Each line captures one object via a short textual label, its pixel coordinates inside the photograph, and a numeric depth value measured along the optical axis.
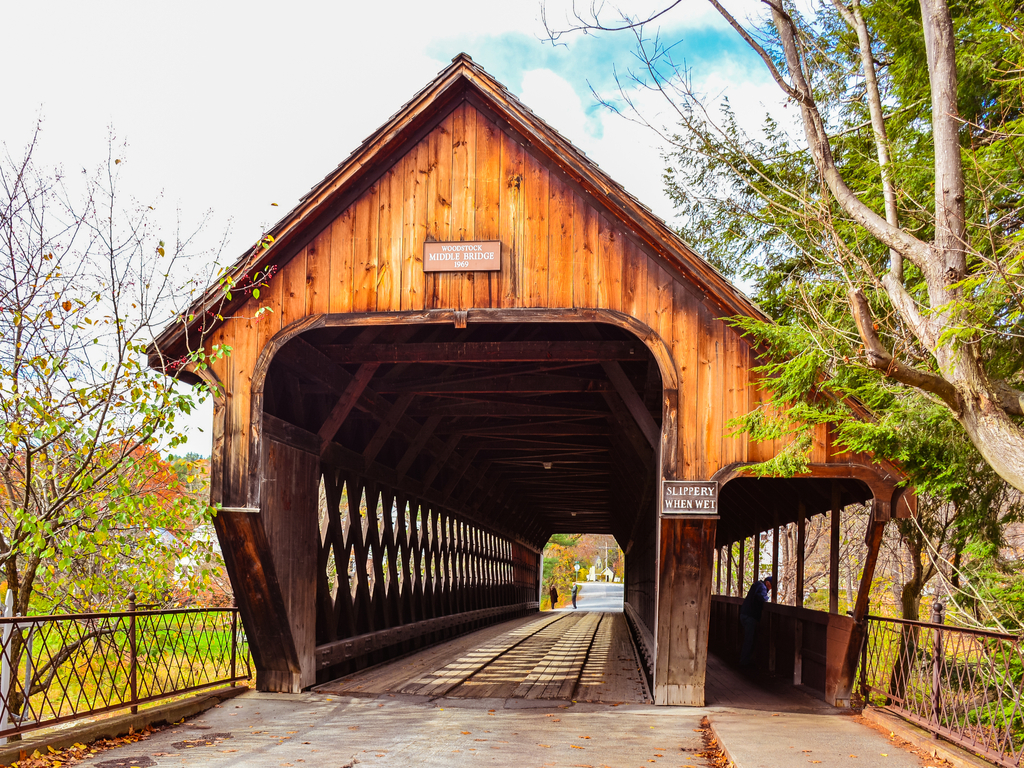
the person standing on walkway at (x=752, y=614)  11.66
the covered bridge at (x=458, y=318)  7.14
